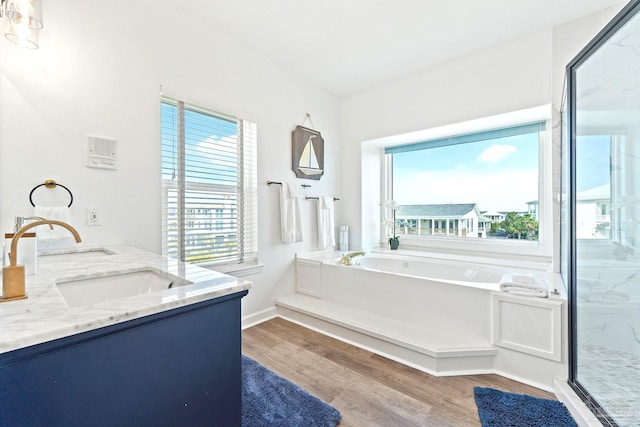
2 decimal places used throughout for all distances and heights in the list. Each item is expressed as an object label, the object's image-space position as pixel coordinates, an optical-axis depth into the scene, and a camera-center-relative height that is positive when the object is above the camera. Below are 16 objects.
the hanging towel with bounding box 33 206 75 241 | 1.50 -0.02
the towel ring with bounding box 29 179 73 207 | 1.55 +0.16
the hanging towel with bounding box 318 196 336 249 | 3.26 -0.11
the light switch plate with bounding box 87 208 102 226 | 1.73 -0.02
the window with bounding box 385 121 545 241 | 2.81 +0.34
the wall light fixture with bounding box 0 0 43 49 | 1.22 +0.85
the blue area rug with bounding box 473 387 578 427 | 1.44 -1.05
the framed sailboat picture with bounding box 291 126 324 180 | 3.06 +0.68
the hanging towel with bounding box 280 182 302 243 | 2.86 -0.01
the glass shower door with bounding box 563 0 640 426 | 1.32 -0.04
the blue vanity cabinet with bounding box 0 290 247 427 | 0.57 -0.39
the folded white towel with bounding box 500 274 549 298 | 1.79 -0.47
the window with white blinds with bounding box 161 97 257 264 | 2.17 +0.23
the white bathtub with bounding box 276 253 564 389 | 1.78 -0.81
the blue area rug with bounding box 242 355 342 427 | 1.46 -1.06
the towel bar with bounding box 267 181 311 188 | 2.79 +0.31
